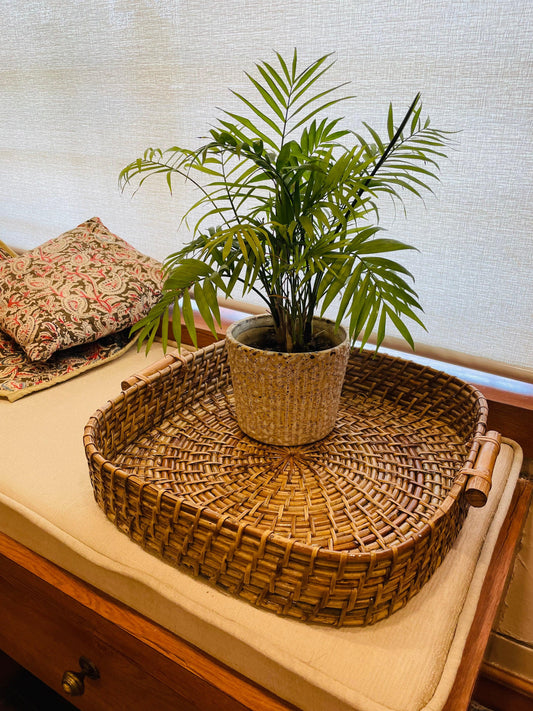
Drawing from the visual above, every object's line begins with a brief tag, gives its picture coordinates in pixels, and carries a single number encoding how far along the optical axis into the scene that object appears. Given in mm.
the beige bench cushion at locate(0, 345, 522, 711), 520
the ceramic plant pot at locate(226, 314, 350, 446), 703
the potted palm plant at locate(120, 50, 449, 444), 630
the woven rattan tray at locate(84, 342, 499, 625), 538
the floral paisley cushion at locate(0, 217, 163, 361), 1094
